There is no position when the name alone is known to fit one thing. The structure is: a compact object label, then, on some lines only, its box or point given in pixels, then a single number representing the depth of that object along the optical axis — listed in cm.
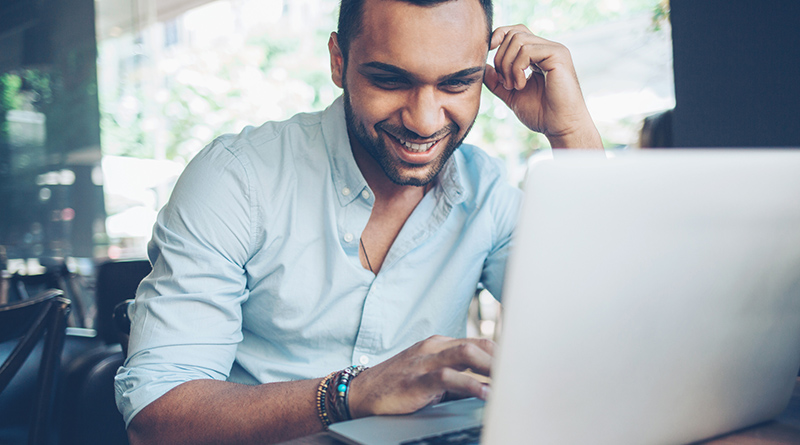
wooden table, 65
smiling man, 94
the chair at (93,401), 130
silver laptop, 42
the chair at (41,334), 146
